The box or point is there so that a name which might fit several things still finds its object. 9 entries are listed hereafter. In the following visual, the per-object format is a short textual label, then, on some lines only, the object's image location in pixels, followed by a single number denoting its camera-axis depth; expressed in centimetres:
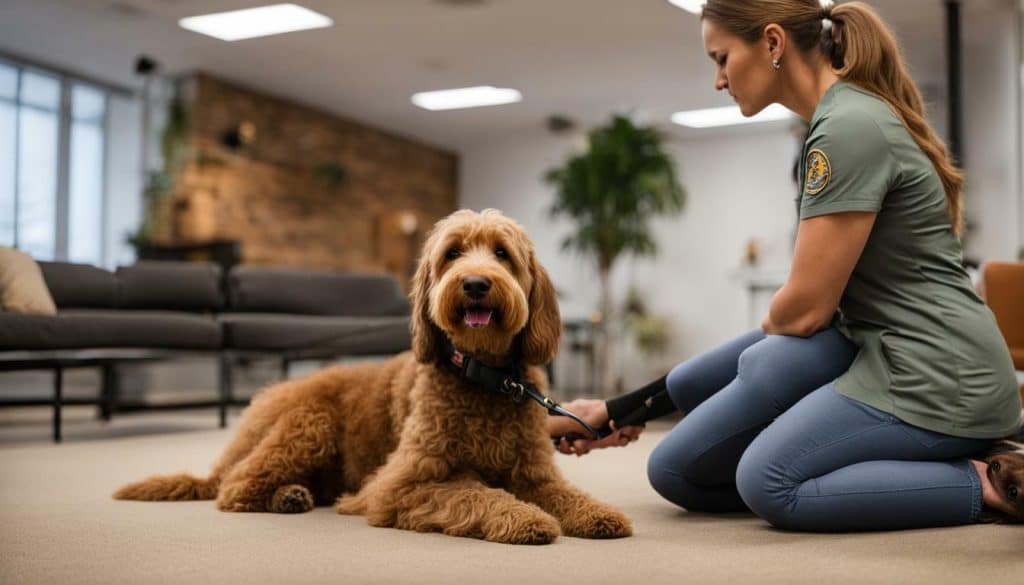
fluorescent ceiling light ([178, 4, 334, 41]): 747
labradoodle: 198
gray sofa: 469
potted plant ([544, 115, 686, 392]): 966
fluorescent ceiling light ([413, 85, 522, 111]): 1008
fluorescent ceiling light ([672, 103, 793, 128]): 1048
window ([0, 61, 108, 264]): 886
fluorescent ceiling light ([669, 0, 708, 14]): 708
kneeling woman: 194
